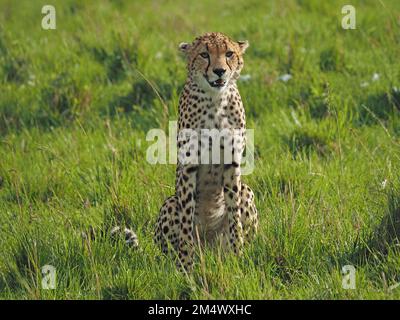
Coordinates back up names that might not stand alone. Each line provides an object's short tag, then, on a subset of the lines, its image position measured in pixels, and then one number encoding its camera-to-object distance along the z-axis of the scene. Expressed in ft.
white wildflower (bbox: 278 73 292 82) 40.63
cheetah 27.35
